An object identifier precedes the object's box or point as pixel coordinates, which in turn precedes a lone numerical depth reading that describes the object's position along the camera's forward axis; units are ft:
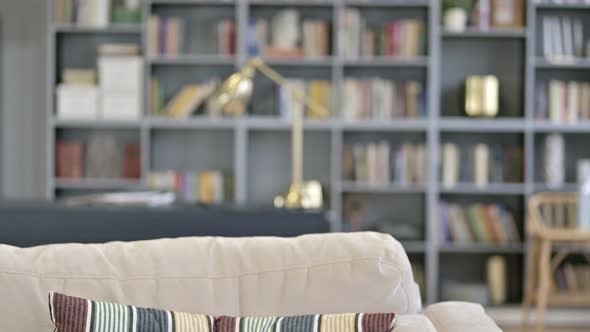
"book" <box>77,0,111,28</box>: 19.17
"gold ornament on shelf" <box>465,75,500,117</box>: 19.13
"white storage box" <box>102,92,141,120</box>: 19.07
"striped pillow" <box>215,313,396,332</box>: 5.90
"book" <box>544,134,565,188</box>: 19.04
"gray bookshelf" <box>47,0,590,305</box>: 18.92
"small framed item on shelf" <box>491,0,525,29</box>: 19.15
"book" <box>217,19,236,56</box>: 19.19
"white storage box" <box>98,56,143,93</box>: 19.10
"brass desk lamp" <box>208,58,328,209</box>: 15.43
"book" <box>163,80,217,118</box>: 19.25
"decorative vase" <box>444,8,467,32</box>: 18.83
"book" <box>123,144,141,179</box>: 19.43
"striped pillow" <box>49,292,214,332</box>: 5.79
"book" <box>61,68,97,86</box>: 19.30
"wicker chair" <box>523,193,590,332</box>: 17.04
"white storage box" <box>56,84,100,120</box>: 19.10
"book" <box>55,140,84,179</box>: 19.39
